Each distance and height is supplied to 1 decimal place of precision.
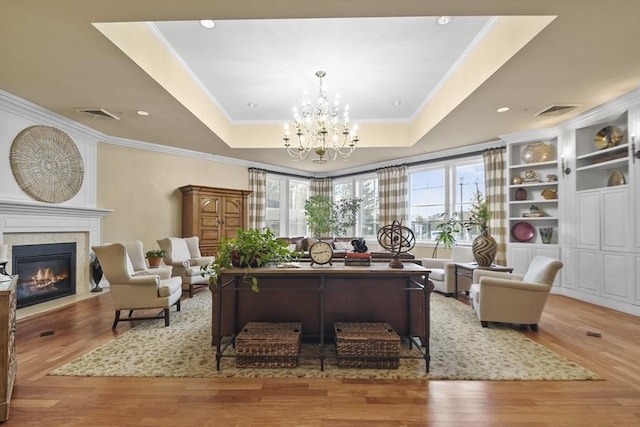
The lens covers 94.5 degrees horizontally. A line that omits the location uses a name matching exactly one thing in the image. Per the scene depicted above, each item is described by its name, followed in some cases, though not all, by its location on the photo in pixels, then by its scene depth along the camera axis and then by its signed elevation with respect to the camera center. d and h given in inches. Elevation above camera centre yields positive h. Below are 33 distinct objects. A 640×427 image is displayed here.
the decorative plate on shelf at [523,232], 221.6 -8.6
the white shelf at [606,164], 169.3 +34.4
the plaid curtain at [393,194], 291.0 +26.0
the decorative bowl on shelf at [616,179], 170.8 +24.7
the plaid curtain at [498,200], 227.3 +15.7
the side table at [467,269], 171.0 -28.6
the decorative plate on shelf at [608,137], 175.5 +50.9
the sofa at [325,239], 272.5 -22.0
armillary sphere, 107.7 -7.5
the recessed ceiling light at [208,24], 119.6 +79.7
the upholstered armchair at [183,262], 197.2 -29.6
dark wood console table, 115.3 -34.0
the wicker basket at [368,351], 99.0 -44.0
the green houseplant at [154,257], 188.4 -24.4
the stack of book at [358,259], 110.1 -14.7
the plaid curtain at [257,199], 301.7 +21.0
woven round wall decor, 161.9 +32.3
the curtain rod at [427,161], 238.8 +54.9
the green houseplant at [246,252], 105.5 -12.0
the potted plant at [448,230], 247.3 -8.6
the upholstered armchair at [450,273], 195.9 -35.6
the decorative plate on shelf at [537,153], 214.7 +50.0
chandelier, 159.8 +63.1
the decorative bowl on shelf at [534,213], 215.8 +5.6
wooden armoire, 241.9 +4.5
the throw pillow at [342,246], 270.6 -24.4
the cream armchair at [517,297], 134.3 -35.4
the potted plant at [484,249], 175.8 -17.0
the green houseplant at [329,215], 314.0 +5.3
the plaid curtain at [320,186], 356.5 +40.4
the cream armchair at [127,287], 136.3 -31.9
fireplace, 167.6 -32.2
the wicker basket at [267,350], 98.7 -43.8
